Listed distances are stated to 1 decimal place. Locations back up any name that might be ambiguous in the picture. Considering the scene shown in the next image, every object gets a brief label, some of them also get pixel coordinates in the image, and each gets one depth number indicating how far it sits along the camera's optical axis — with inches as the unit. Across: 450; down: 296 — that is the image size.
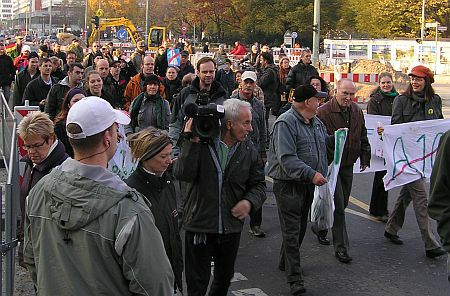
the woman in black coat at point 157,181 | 144.5
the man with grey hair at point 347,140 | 252.7
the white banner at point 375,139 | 310.0
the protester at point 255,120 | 292.0
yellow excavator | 1670.2
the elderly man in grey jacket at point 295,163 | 218.1
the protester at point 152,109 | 310.3
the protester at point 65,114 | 240.2
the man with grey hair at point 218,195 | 172.9
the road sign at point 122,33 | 1597.7
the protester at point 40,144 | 182.2
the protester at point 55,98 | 300.4
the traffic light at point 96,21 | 1663.4
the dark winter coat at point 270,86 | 499.2
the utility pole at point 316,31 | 861.2
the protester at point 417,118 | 260.2
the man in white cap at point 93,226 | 91.4
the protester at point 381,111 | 312.7
